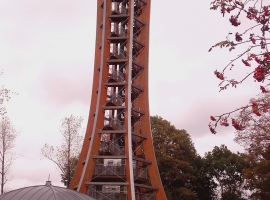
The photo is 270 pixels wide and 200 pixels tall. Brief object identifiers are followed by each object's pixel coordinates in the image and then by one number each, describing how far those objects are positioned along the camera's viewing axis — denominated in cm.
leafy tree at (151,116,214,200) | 3812
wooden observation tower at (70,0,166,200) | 2678
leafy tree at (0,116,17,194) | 3350
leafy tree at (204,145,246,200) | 4512
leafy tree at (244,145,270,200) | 2575
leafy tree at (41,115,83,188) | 3456
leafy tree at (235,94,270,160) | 2420
